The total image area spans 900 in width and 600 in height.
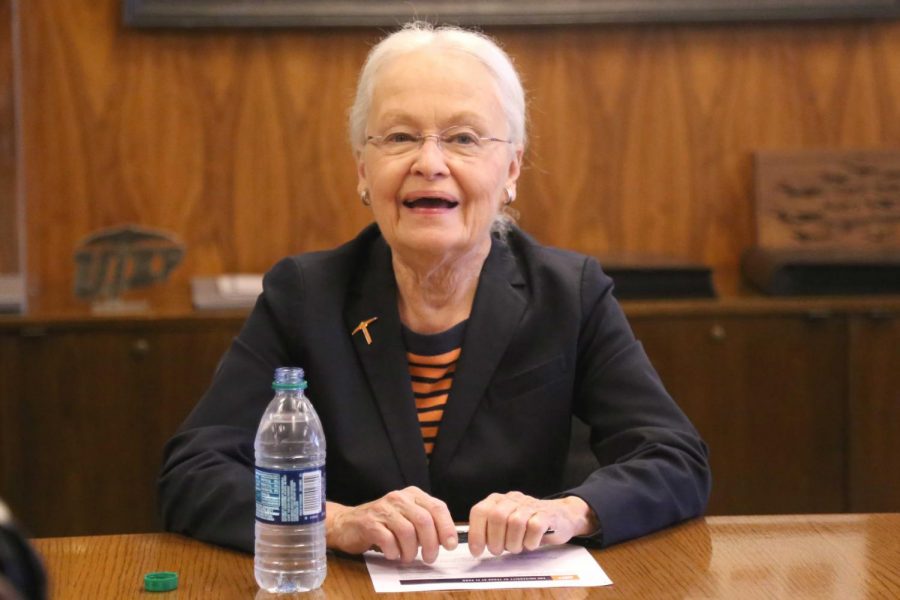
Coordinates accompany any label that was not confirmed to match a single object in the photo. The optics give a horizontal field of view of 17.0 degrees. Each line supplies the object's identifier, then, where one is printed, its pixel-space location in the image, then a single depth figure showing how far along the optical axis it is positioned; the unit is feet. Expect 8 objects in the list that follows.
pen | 8.91
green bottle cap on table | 8.43
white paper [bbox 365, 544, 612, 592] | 8.49
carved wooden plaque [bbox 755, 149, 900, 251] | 14.57
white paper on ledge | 13.00
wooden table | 8.44
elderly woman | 9.51
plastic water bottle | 8.35
